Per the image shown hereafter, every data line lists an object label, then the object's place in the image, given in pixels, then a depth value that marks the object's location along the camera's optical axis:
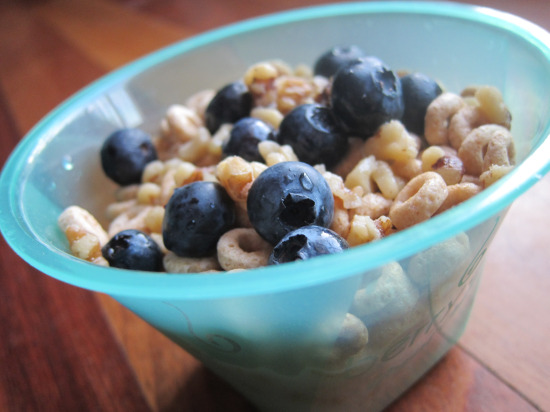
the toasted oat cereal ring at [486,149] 0.11
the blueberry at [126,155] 0.15
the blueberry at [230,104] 0.15
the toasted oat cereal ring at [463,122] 0.12
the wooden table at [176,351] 0.12
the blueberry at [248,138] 0.13
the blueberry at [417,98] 0.13
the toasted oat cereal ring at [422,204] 0.10
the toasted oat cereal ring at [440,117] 0.13
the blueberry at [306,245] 0.10
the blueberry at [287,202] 0.11
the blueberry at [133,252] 0.12
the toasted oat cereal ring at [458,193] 0.11
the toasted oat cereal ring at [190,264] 0.11
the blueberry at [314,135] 0.13
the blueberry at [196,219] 0.11
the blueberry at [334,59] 0.16
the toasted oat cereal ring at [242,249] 0.10
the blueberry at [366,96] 0.12
